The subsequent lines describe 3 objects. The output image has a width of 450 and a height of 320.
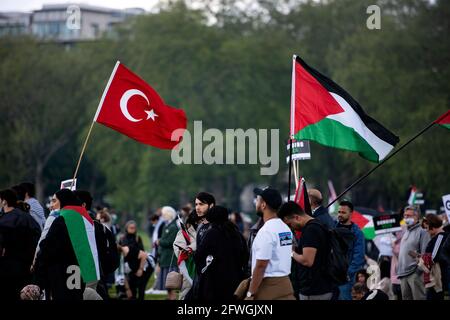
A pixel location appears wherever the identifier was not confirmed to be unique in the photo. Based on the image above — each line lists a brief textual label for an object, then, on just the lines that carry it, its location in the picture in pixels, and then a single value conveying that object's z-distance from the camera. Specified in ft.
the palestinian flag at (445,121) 51.37
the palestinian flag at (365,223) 78.43
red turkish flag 53.57
